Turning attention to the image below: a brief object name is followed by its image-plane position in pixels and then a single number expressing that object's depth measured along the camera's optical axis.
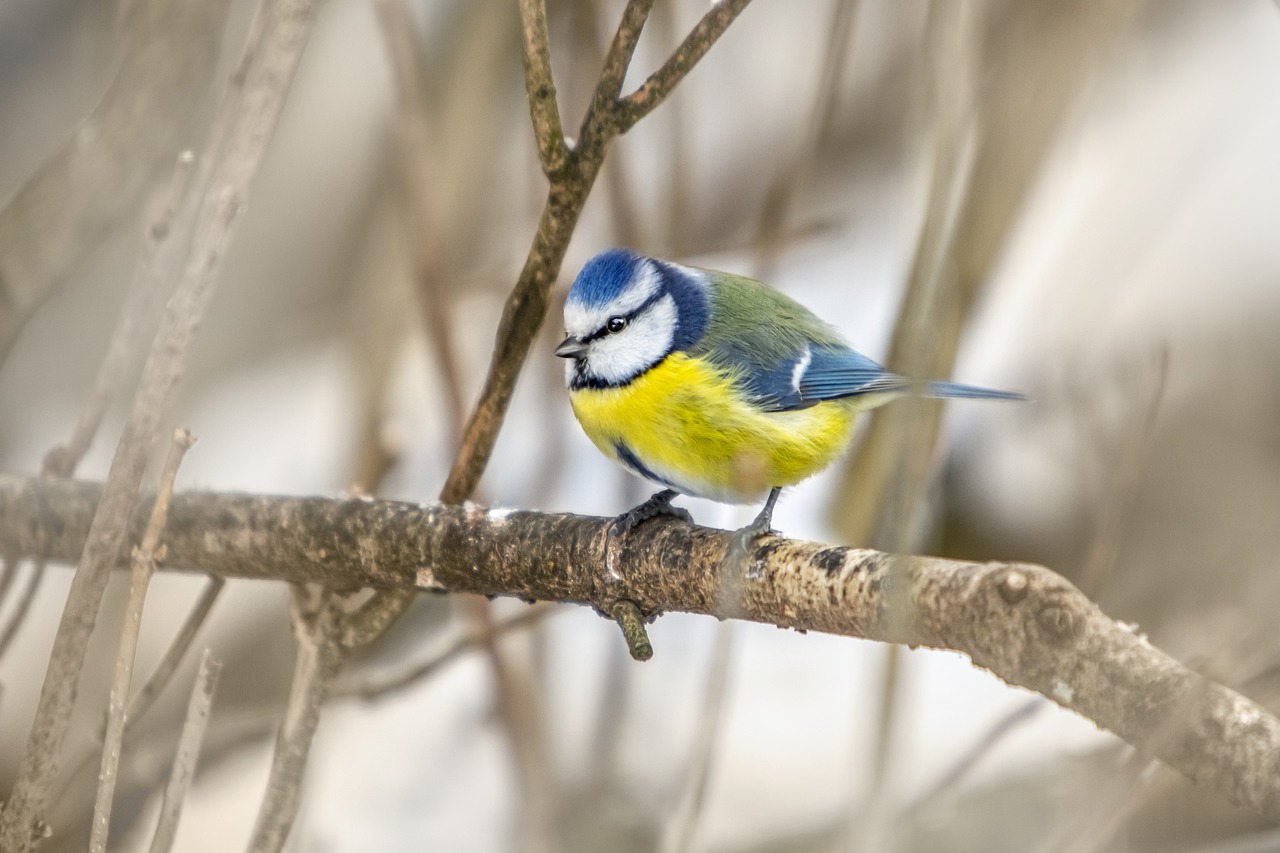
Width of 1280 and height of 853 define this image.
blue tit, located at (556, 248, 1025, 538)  4.42
